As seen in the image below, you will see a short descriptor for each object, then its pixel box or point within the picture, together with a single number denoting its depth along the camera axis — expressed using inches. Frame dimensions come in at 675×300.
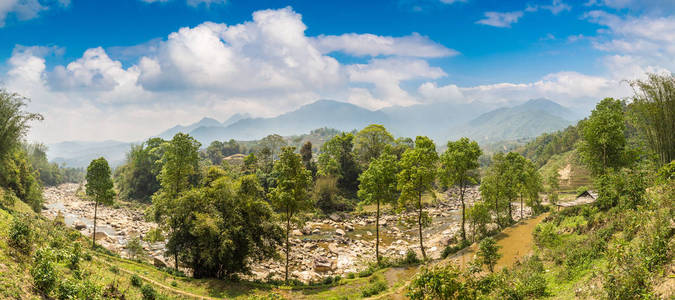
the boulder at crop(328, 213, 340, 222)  1941.6
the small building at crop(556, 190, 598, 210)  1118.3
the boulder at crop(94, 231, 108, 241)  1348.4
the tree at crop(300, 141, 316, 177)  2674.7
